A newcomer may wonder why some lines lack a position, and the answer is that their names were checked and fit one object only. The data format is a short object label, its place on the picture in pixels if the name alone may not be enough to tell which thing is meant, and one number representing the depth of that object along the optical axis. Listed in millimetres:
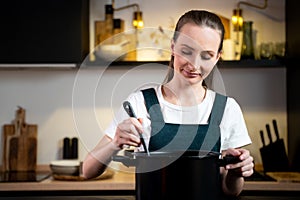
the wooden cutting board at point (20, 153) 2637
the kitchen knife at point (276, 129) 2590
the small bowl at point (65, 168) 2400
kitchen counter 2270
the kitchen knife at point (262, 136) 2628
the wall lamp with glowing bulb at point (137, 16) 2707
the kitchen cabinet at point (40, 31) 2471
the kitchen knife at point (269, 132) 2591
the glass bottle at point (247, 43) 2615
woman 984
